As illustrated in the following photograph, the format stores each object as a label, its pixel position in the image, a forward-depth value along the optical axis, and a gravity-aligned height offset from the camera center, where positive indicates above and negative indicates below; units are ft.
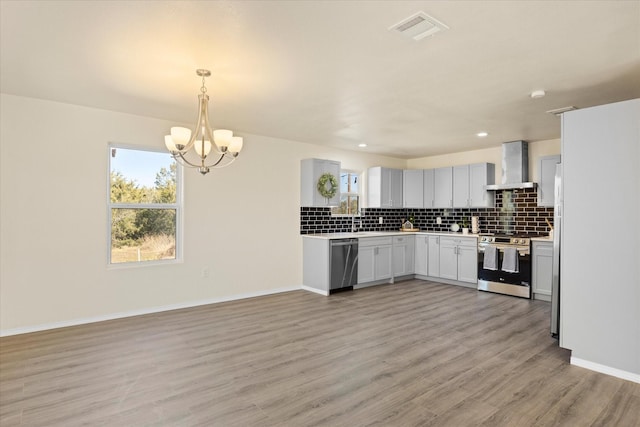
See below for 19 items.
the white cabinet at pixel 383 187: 22.88 +1.51
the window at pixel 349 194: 22.48 +1.05
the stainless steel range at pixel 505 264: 17.80 -2.69
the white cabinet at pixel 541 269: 17.21 -2.76
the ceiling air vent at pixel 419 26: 7.16 +3.80
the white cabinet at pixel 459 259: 19.90 -2.69
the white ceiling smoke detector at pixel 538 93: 11.38 +3.75
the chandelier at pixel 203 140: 9.99 +2.02
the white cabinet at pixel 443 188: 22.24 +1.45
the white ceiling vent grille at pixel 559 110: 13.01 +3.71
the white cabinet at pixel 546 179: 17.90 +1.61
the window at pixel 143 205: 14.47 +0.19
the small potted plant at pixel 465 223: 22.60 -0.74
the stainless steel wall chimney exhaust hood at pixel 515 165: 18.98 +2.44
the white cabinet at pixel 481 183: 20.72 +1.62
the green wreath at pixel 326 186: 19.69 +1.37
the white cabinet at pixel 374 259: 19.89 -2.69
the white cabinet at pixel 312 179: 19.42 +1.68
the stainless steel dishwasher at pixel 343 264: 18.57 -2.79
